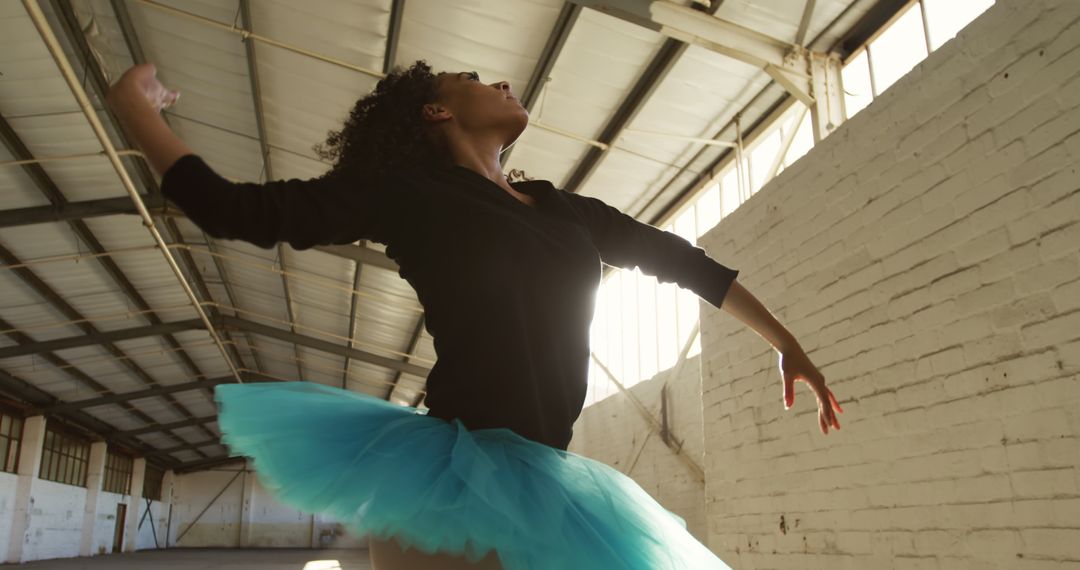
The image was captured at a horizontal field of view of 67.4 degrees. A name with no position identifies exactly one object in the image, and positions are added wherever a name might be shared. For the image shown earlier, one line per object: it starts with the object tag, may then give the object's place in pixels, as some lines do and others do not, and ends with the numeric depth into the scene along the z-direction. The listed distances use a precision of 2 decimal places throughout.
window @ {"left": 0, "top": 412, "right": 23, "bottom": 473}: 14.04
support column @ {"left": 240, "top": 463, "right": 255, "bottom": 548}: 25.27
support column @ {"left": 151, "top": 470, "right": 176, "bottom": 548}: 24.58
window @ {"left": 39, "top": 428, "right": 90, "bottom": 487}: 16.17
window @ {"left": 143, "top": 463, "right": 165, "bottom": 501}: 23.82
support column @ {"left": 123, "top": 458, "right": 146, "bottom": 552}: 21.41
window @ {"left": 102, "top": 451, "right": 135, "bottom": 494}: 20.42
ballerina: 0.87
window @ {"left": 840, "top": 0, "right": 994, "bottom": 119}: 4.06
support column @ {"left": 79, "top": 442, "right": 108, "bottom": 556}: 17.95
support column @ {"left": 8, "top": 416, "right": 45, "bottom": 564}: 14.15
